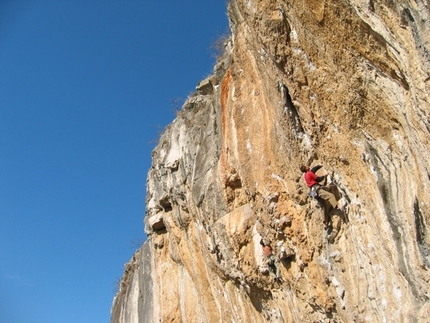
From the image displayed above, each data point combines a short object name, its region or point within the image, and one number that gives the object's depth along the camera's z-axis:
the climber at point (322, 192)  7.57
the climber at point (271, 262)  9.26
